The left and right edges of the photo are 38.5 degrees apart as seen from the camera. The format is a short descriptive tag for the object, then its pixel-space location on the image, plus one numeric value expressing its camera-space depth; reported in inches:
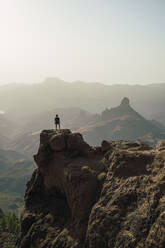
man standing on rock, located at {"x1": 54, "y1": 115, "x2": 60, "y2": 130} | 1594.7
